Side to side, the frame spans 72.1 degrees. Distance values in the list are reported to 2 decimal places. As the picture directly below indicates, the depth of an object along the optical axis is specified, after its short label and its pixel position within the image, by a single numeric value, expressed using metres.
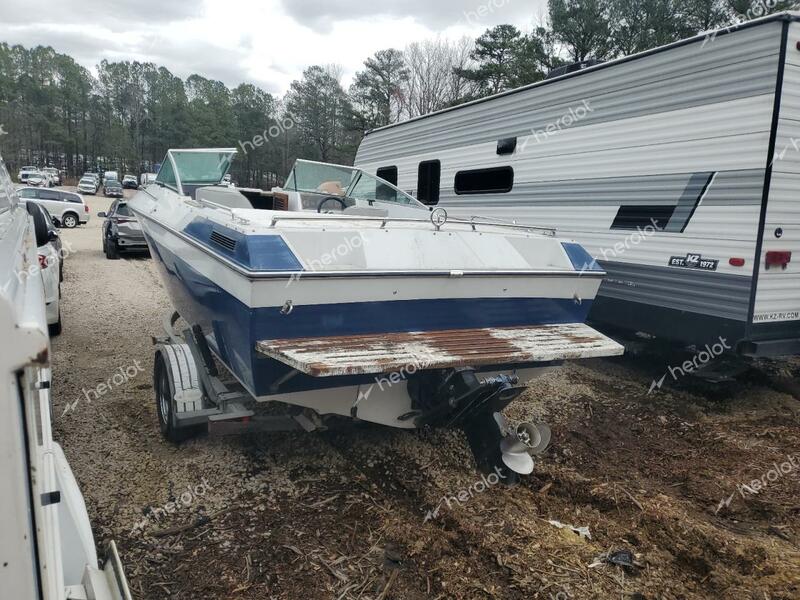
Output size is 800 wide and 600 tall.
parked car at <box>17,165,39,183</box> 29.67
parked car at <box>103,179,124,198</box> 37.03
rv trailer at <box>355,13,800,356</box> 4.11
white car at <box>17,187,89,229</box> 18.05
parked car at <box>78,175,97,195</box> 38.06
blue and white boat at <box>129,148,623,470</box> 2.70
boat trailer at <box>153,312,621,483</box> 2.62
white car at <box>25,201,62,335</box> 4.31
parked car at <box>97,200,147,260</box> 11.77
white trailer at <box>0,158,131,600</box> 0.96
